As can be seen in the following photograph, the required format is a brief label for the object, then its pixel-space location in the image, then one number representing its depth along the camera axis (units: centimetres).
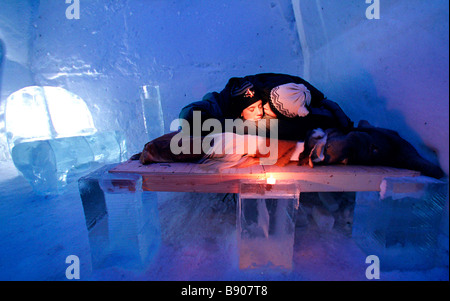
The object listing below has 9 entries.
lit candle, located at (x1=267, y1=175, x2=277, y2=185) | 107
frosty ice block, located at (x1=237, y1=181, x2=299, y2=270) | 107
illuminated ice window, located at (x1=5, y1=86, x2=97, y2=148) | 223
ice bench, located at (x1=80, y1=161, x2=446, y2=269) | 107
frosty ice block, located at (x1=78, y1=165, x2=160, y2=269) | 112
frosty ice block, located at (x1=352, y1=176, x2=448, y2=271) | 102
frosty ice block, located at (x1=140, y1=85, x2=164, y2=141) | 265
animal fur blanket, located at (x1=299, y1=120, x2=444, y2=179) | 120
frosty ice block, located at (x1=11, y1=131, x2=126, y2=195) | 192
